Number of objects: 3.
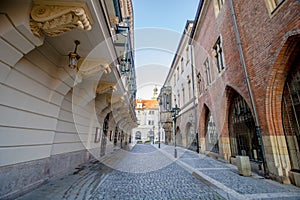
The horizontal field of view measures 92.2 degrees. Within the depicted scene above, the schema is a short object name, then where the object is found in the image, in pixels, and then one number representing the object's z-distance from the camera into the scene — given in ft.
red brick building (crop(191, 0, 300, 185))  14.32
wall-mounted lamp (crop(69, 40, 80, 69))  11.89
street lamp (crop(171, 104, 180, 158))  36.29
